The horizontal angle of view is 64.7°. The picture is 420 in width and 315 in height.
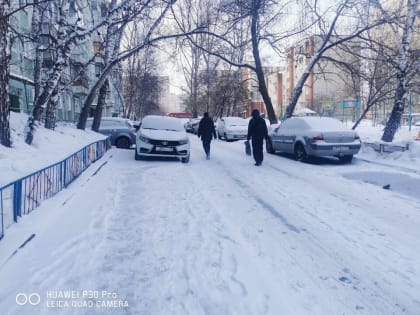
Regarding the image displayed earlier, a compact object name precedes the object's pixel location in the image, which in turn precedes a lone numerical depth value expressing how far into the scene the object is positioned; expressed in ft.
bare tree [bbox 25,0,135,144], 33.47
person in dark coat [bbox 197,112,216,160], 40.47
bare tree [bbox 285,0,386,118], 47.83
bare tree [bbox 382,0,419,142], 40.32
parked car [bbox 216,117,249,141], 70.33
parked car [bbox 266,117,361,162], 35.09
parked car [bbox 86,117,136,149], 52.29
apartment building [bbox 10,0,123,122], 60.59
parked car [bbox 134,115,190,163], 35.83
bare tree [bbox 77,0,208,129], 43.96
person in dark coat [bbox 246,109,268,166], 34.88
